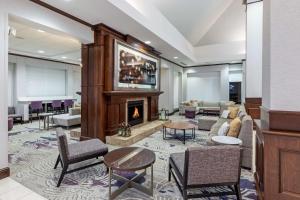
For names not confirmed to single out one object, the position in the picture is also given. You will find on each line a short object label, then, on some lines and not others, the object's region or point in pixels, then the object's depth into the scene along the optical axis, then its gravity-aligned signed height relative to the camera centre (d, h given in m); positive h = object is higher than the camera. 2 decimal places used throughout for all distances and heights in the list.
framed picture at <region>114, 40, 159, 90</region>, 4.73 +0.93
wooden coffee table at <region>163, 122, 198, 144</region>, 4.63 -0.77
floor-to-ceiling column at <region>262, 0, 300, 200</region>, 1.47 -0.05
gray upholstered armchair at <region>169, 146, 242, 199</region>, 1.89 -0.77
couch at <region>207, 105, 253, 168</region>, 2.96 -0.69
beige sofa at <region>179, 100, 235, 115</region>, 9.60 -0.44
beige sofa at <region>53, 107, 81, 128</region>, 6.18 -0.74
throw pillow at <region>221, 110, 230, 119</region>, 5.74 -0.52
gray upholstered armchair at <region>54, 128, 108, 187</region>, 2.54 -0.84
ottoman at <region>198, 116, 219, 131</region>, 5.83 -0.82
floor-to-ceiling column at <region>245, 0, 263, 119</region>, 4.15 +1.05
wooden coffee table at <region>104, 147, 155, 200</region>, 2.18 -0.84
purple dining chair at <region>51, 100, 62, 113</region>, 8.61 -0.36
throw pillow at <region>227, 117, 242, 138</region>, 3.24 -0.56
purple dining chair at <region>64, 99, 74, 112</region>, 9.36 -0.33
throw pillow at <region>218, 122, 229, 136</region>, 3.41 -0.62
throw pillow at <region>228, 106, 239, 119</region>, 5.49 -0.45
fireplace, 5.52 -0.47
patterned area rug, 2.27 -1.23
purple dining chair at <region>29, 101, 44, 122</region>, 7.59 -0.37
